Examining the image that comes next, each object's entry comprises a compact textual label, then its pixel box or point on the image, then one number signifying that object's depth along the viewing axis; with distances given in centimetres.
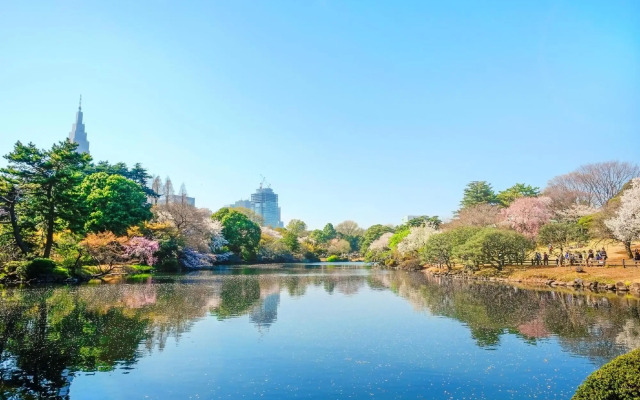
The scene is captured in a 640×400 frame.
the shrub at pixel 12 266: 3084
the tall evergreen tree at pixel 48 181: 3409
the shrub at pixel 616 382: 573
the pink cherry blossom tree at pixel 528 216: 5628
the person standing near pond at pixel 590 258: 3694
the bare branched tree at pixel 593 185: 6675
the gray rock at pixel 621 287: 2781
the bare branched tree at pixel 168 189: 8270
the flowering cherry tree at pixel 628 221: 3353
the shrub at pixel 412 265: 6148
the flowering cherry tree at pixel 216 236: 6962
